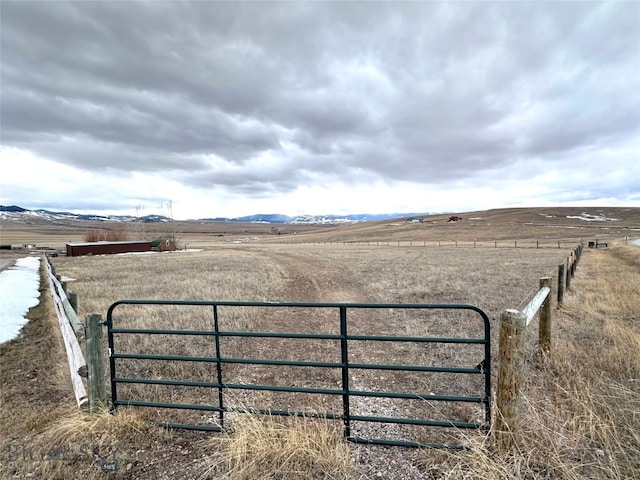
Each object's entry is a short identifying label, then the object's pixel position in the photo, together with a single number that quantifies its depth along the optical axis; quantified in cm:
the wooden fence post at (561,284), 945
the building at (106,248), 4042
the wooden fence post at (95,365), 392
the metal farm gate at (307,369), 370
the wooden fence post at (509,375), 312
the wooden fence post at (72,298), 724
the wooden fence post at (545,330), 577
